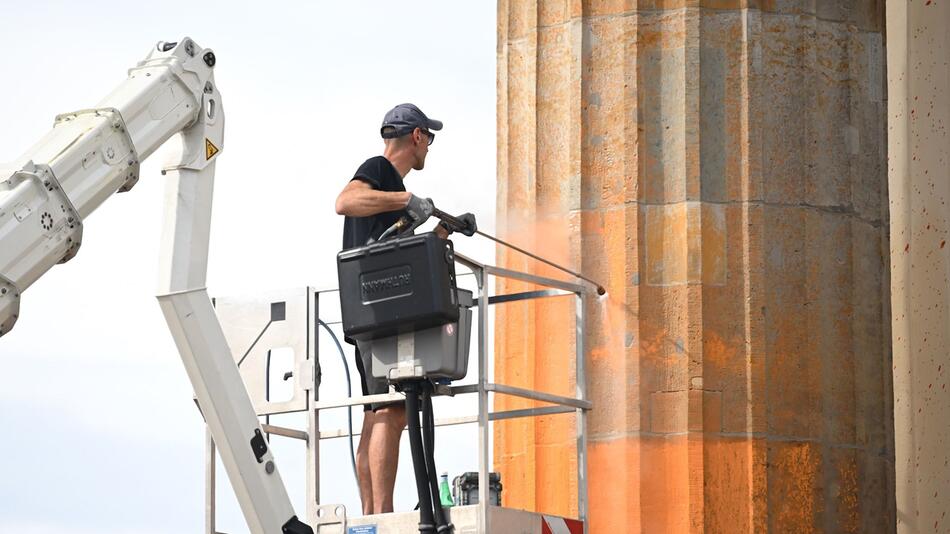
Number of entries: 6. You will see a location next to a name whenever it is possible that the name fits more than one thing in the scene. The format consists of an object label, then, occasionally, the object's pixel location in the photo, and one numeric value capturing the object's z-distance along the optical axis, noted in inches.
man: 754.8
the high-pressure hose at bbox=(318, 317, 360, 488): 775.1
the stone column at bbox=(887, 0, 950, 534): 834.2
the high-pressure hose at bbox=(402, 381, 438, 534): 712.4
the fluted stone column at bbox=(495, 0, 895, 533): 852.6
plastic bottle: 784.3
